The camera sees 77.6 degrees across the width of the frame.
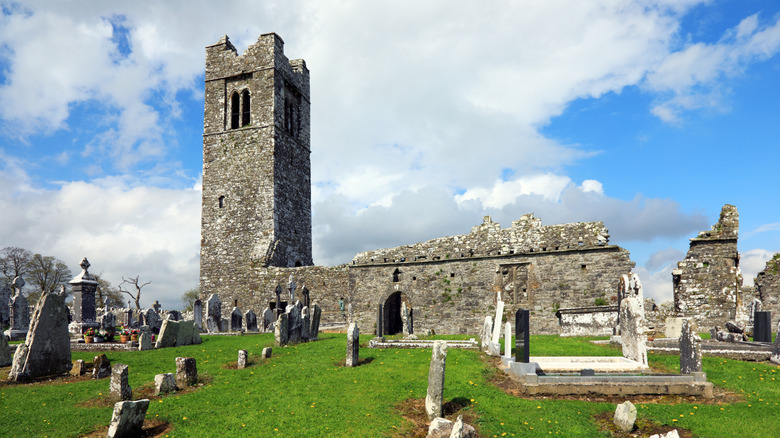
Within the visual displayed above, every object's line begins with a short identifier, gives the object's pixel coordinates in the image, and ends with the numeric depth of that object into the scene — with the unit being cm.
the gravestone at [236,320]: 2446
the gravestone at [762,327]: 1591
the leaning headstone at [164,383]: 980
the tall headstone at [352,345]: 1254
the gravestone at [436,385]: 852
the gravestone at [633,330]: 1168
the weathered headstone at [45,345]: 1106
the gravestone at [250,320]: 2400
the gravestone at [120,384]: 919
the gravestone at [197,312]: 2444
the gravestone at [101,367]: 1130
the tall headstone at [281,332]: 1641
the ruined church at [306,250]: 2139
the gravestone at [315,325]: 1909
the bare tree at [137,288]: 4725
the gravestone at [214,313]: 2370
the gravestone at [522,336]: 1086
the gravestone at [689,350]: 1034
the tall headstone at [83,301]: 2050
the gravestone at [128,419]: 730
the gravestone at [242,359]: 1243
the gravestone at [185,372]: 1045
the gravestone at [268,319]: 2486
